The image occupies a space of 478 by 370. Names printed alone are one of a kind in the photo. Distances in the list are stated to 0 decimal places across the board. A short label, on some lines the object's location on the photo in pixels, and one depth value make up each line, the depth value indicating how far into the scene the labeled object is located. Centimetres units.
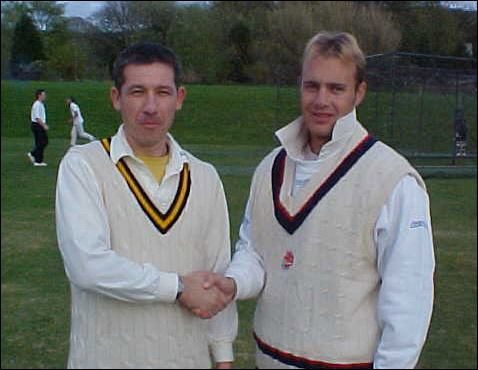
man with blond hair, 206
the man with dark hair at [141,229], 212
